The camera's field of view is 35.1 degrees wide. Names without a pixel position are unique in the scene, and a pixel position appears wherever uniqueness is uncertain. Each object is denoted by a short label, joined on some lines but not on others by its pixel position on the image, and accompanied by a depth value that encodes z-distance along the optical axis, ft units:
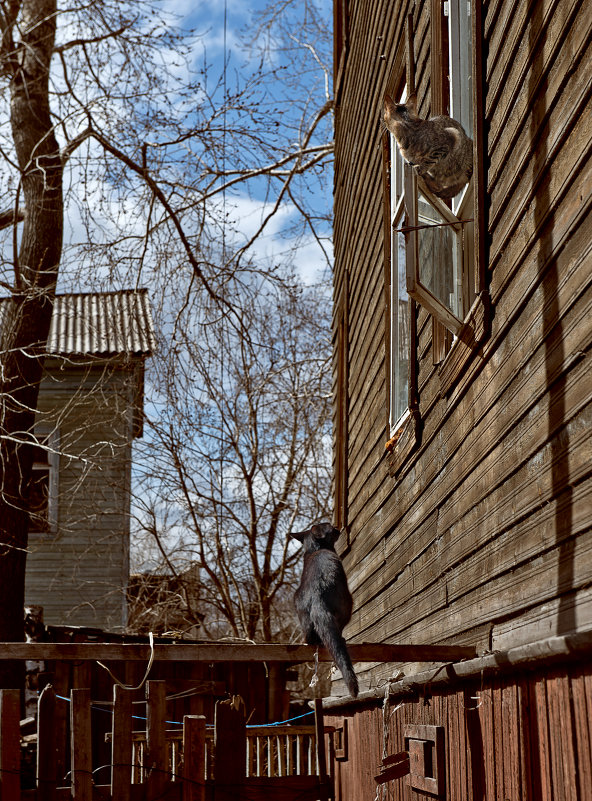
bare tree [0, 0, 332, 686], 41.81
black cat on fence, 14.61
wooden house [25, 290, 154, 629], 59.67
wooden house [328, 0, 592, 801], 9.42
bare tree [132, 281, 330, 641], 59.16
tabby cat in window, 14.57
